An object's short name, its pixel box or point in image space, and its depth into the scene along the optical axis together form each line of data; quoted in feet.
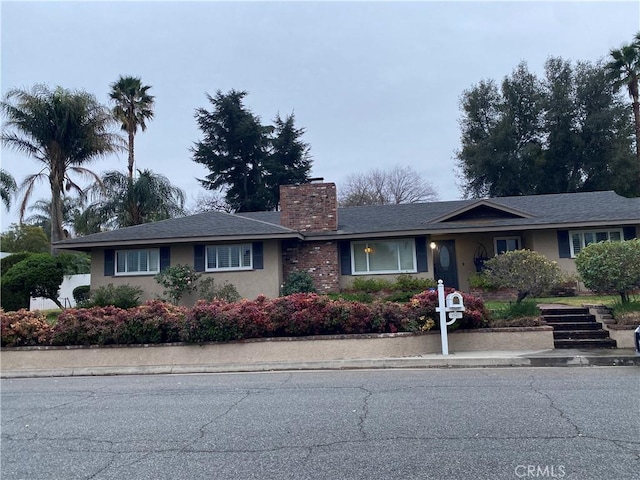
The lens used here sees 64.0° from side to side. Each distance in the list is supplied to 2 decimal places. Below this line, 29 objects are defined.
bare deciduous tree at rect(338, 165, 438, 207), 148.36
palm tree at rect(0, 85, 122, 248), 81.20
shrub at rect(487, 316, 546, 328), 40.14
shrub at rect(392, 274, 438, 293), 57.72
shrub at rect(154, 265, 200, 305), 56.90
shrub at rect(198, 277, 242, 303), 56.59
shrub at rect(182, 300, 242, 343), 38.99
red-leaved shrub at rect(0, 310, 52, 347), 40.93
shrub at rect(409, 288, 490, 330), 40.52
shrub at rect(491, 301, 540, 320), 41.96
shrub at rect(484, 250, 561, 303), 41.45
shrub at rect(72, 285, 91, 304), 66.05
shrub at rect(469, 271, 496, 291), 59.21
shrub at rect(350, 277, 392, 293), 58.90
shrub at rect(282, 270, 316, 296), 57.57
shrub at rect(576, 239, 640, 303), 38.50
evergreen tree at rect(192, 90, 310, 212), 130.62
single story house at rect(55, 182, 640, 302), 58.85
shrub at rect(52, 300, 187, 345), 39.83
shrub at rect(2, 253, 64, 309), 59.41
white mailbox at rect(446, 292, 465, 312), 37.73
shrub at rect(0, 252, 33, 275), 73.77
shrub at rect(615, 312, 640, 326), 37.83
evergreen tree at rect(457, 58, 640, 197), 111.04
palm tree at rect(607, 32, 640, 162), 106.11
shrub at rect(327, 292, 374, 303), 55.16
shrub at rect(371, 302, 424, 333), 38.93
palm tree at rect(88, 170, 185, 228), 94.07
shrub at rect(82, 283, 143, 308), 56.44
